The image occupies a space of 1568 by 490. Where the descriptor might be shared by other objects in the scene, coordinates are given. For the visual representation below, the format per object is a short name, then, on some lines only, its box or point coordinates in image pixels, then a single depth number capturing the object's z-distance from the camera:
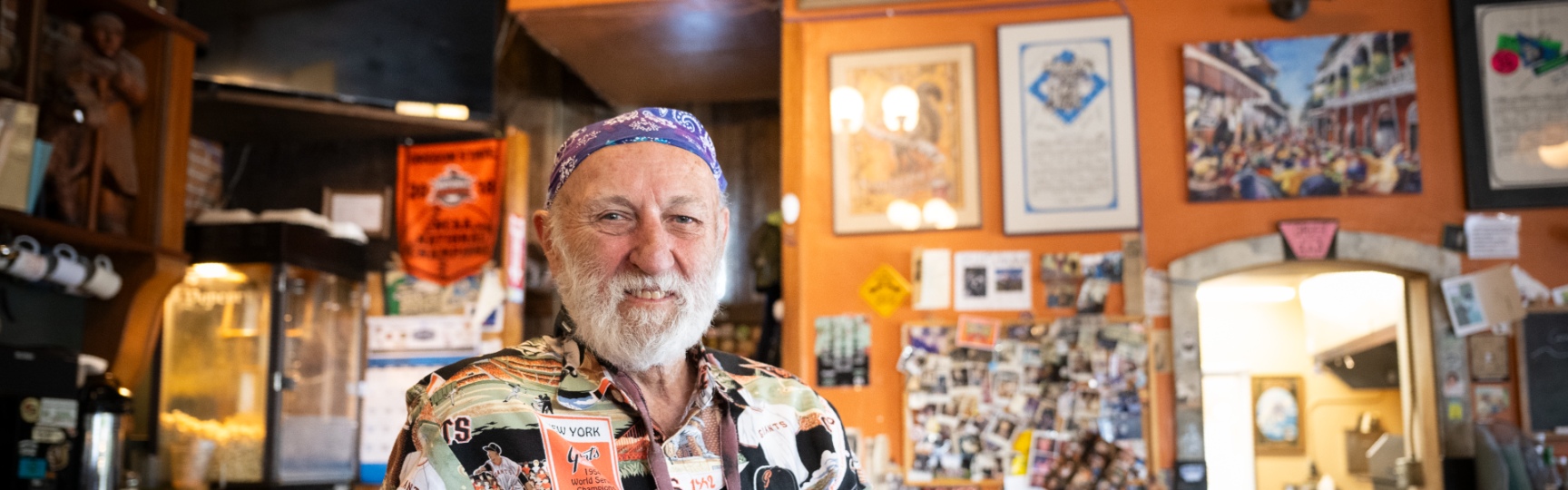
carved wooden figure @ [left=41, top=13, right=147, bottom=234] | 4.94
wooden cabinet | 5.27
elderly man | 1.62
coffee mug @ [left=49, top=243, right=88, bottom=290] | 4.78
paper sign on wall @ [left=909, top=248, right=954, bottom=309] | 5.62
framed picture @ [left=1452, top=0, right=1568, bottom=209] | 5.36
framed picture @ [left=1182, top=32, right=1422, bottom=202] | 5.45
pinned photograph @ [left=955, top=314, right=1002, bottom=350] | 5.57
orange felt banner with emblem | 7.66
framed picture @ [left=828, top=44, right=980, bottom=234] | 5.69
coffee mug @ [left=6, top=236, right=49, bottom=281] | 4.55
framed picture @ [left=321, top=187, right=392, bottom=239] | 7.94
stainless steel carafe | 4.62
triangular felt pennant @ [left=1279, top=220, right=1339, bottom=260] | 5.39
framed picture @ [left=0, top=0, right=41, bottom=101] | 4.51
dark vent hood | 7.06
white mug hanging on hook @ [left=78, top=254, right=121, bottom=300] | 5.07
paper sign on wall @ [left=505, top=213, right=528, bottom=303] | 7.78
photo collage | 5.43
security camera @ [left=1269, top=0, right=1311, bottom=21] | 5.49
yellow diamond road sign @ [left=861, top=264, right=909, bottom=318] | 5.66
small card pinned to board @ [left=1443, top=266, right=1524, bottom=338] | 5.29
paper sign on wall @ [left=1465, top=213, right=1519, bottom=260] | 5.33
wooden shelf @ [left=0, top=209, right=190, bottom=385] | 5.26
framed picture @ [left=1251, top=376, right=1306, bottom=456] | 7.71
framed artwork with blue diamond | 5.56
